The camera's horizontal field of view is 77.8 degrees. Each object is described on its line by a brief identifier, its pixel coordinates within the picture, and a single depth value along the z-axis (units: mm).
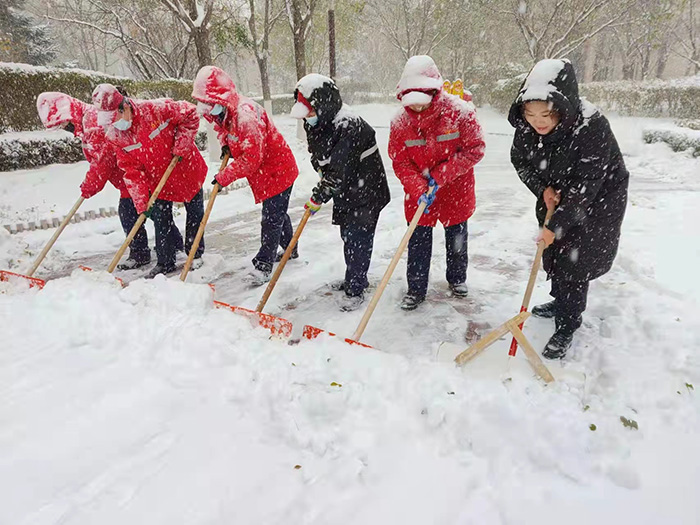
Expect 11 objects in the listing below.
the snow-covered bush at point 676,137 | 8461
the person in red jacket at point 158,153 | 3381
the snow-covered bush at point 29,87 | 6966
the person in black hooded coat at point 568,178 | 2066
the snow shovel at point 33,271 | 3264
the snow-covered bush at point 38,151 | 6719
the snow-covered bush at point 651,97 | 12328
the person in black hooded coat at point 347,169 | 2725
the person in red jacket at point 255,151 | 3236
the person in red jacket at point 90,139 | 3773
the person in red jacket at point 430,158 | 2506
